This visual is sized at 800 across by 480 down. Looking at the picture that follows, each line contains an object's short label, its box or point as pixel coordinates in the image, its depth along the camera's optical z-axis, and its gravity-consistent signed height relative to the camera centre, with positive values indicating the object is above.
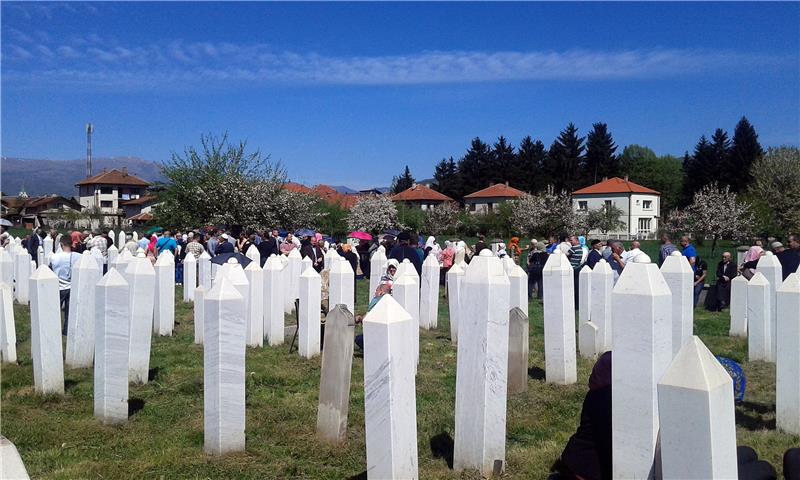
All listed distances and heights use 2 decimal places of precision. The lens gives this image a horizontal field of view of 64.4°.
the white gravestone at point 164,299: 11.97 -1.11
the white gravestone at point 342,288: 10.42 -0.80
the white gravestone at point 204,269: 14.72 -0.67
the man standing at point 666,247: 14.48 -0.22
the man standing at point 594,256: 14.64 -0.42
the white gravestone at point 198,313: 11.05 -1.29
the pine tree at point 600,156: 88.31 +11.55
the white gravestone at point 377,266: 14.34 -0.63
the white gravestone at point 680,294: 7.08 -0.64
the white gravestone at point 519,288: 9.79 -0.78
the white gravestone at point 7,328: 8.82 -1.25
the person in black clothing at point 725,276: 15.98 -0.98
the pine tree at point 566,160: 86.93 +10.76
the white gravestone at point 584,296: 11.33 -1.05
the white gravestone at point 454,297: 11.44 -1.05
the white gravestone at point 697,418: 2.79 -0.81
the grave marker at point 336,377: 5.99 -1.32
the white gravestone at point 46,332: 7.41 -1.07
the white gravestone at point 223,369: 5.53 -1.13
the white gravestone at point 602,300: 10.15 -1.01
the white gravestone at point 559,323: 8.23 -1.11
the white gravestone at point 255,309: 10.70 -1.17
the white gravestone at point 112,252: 17.16 -0.31
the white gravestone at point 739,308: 12.06 -1.36
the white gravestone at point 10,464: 2.73 -0.97
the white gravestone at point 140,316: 8.03 -0.97
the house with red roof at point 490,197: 86.06 +5.77
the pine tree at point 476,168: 95.50 +10.76
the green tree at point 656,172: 93.69 +9.93
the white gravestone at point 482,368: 5.07 -1.04
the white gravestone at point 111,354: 6.48 -1.16
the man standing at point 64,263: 10.41 -0.37
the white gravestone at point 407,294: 8.82 -0.77
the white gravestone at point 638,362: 4.12 -0.81
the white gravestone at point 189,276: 15.64 -0.90
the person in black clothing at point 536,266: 17.95 -0.79
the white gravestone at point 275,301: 10.92 -1.06
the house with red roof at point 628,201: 76.75 +4.60
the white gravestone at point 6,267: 12.56 -0.52
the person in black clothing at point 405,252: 16.15 -0.34
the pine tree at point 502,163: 94.00 +11.26
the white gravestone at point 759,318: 9.55 -1.23
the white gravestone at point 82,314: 8.52 -1.01
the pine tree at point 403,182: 117.44 +10.58
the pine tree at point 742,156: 71.69 +9.20
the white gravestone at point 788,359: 6.15 -1.19
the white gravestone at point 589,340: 9.98 -1.61
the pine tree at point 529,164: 91.44 +10.97
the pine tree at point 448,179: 98.69 +9.53
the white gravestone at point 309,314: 9.76 -1.16
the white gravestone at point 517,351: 7.74 -1.38
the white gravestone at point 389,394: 4.45 -1.10
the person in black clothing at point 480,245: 17.99 -0.19
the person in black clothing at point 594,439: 4.57 -1.48
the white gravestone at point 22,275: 15.72 -0.84
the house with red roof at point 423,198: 93.25 +6.06
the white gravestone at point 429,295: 12.46 -1.14
